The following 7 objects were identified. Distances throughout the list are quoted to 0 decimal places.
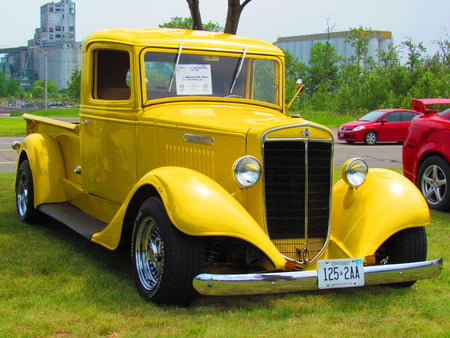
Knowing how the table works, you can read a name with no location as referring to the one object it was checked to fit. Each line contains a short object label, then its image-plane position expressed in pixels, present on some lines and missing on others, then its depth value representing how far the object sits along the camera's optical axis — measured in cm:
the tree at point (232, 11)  1105
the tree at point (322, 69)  6484
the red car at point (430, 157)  871
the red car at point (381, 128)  2286
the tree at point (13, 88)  11368
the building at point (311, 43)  11331
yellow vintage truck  450
